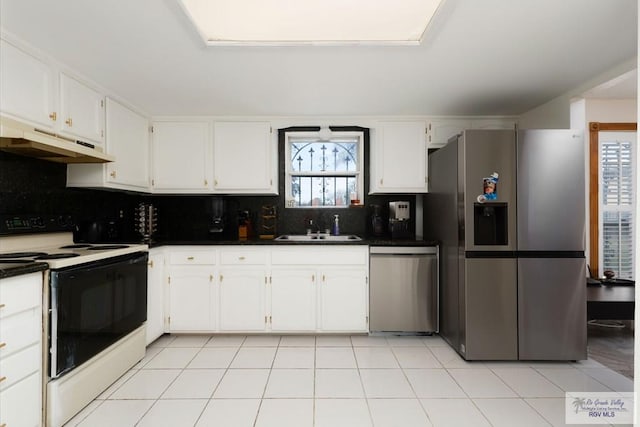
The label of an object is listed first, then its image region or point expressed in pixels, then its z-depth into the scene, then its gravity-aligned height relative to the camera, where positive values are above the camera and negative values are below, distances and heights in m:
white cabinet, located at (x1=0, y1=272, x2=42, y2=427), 1.44 -0.63
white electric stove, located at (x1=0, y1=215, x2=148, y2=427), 1.68 -0.55
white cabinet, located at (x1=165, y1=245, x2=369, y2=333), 2.97 -0.68
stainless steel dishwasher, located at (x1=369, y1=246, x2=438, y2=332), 2.94 -0.68
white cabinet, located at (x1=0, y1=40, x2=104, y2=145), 1.79 +0.77
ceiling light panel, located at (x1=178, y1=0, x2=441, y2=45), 1.71 +1.11
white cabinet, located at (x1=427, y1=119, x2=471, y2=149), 3.22 +0.86
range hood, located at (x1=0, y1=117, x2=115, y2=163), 1.65 +0.42
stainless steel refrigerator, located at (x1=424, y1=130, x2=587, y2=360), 2.41 -0.25
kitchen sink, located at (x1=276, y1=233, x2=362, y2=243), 3.22 -0.23
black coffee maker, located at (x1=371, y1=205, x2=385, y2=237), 3.32 -0.08
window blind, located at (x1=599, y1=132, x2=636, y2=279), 3.31 +0.12
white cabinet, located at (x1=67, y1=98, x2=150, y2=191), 2.53 +0.52
